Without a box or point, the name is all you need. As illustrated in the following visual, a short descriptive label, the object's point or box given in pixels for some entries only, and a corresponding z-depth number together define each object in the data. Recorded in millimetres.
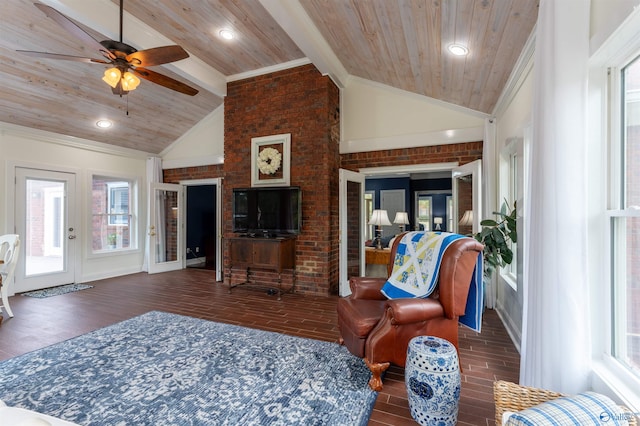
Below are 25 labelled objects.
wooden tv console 4387
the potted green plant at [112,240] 6070
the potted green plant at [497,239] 2986
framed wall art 4758
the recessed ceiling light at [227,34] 3675
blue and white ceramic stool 1686
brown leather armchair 2082
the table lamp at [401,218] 7843
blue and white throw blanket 2291
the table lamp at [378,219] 5922
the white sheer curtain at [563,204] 1451
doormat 4578
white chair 3568
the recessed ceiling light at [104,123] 5205
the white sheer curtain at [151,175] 6422
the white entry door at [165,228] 6207
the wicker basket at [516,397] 1334
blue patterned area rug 1833
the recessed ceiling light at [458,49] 2676
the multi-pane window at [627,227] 1412
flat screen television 4496
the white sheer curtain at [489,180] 3740
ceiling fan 2521
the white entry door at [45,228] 4789
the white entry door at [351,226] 4555
